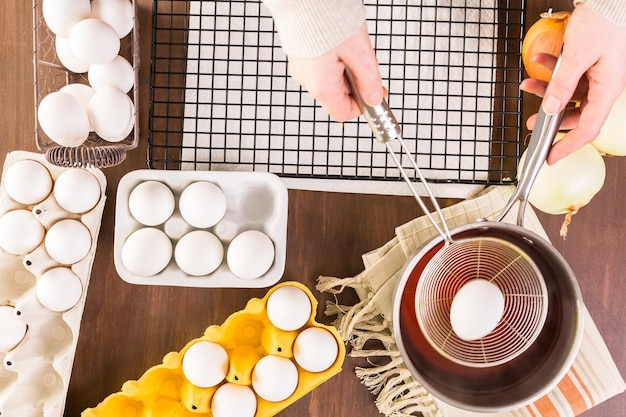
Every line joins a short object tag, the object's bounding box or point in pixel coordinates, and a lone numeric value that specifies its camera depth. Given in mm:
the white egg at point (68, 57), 706
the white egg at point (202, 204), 667
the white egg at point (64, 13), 659
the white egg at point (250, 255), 666
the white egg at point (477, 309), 626
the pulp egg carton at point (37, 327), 707
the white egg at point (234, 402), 679
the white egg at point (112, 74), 685
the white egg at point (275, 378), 676
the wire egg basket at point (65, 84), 634
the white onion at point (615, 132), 678
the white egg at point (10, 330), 699
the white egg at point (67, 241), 691
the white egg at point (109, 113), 663
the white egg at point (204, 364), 677
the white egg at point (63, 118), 644
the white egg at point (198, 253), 670
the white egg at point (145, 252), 667
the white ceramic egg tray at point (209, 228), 684
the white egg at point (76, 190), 690
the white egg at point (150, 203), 669
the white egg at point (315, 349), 677
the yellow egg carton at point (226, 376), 691
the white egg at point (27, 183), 699
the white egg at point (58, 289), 695
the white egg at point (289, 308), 678
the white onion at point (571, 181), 689
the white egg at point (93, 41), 648
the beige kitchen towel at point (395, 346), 737
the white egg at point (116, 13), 679
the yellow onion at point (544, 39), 681
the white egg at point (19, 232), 691
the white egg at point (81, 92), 690
